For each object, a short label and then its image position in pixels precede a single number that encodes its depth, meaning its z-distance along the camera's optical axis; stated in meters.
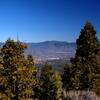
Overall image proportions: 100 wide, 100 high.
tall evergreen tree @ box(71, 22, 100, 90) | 35.34
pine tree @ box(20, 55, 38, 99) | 20.90
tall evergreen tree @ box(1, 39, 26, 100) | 20.82
